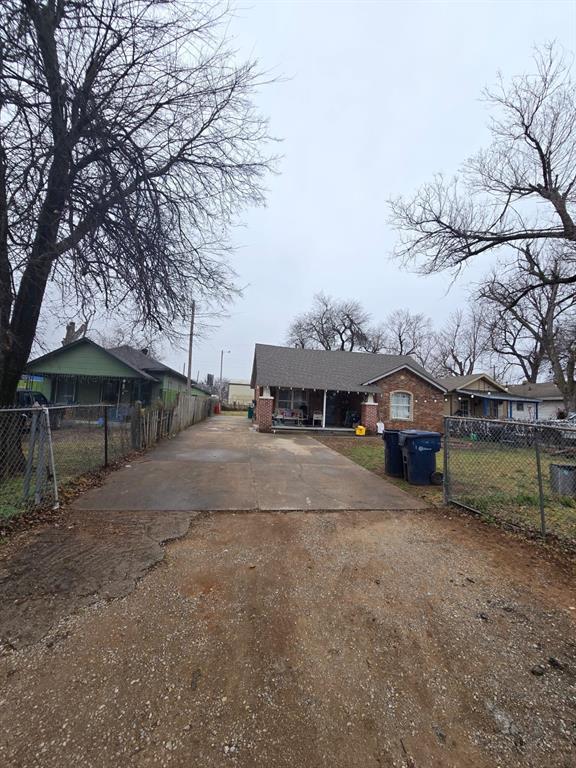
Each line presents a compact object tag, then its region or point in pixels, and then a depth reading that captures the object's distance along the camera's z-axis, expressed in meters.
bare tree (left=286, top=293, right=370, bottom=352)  41.12
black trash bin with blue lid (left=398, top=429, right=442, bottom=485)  7.44
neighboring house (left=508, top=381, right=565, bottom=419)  29.86
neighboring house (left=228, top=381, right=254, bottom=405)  59.46
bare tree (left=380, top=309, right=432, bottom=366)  44.91
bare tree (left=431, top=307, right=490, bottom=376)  40.10
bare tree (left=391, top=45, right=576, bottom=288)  10.25
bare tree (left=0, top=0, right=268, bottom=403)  4.59
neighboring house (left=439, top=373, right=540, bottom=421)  25.14
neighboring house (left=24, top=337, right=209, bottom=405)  18.22
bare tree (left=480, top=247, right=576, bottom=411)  14.41
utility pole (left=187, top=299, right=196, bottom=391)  20.82
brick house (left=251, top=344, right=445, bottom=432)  18.81
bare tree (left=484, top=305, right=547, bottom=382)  32.41
